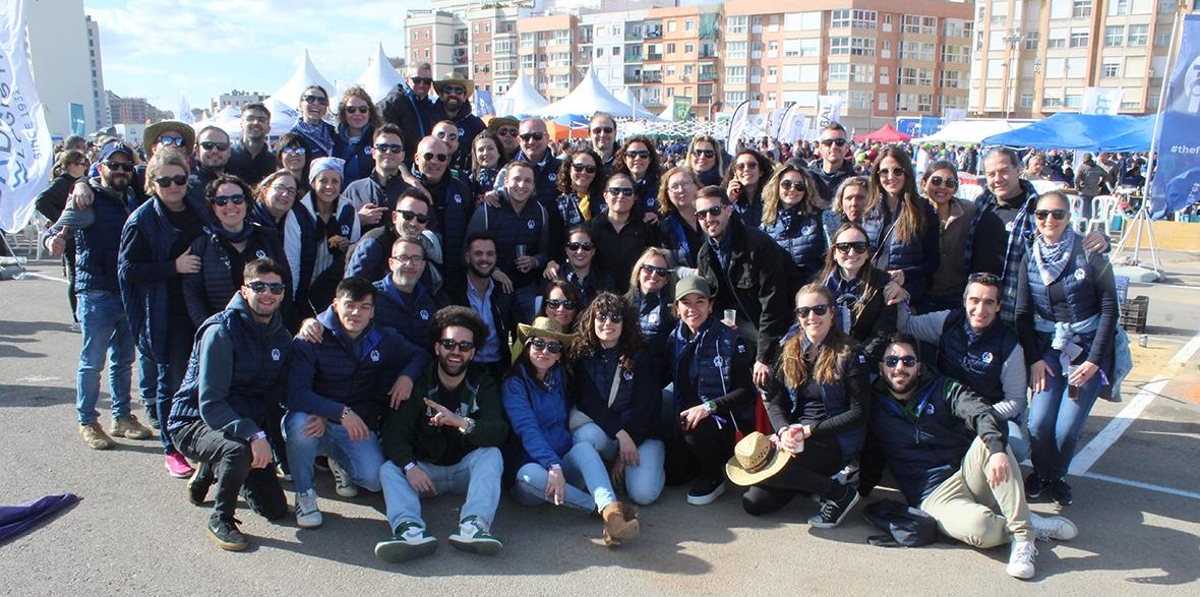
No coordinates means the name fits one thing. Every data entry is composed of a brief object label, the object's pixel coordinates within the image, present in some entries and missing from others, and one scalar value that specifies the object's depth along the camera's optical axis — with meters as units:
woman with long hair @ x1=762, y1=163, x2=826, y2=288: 5.57
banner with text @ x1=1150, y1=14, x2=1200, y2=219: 10.36
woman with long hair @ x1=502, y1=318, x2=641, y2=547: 4.42
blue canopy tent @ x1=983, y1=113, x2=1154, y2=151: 20.49
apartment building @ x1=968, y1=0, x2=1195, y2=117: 68.25
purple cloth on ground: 4.27
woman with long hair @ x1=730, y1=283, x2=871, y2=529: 4.62
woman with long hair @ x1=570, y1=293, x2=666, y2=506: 5.01
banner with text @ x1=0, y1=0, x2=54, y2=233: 7.77
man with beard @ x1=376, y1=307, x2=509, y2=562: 4.43
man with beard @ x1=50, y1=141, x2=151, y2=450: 5.55
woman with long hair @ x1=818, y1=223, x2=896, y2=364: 4.91
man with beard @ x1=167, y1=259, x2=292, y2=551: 4.25
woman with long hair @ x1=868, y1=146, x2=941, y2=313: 5.33
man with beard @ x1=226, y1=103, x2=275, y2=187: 6.73
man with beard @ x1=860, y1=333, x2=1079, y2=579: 4.14
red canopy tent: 41.03
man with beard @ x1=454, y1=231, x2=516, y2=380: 5.45
